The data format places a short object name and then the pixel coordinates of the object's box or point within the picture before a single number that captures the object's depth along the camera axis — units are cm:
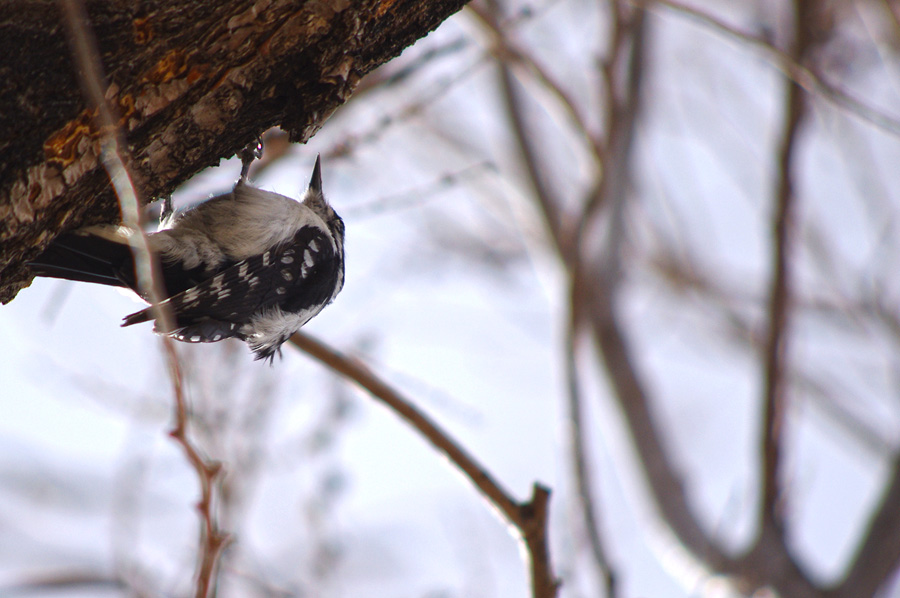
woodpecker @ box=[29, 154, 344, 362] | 514
